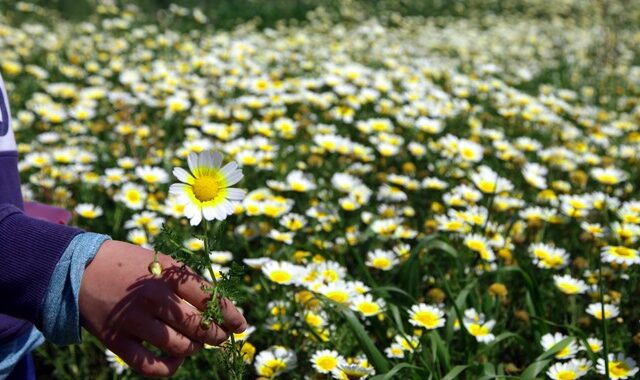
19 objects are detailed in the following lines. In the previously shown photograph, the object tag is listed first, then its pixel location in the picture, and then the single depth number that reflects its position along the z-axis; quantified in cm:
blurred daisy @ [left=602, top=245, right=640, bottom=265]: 166
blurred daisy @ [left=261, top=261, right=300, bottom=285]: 157
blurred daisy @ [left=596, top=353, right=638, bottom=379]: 134
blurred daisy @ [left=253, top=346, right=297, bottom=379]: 135
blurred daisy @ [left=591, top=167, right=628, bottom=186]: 236
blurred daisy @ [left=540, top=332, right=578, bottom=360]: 139
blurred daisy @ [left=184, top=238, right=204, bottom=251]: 194
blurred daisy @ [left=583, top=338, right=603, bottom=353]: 146
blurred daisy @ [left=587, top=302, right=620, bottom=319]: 153
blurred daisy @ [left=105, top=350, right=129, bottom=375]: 137
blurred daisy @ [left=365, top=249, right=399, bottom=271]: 175
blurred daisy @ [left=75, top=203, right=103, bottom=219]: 203
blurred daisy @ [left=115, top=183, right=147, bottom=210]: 210
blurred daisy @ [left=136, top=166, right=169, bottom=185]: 225
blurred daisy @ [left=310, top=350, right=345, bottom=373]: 133
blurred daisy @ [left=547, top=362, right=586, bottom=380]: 135
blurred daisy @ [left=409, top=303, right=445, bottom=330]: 143
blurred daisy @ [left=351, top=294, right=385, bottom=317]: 148
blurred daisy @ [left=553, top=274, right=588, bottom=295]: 162
